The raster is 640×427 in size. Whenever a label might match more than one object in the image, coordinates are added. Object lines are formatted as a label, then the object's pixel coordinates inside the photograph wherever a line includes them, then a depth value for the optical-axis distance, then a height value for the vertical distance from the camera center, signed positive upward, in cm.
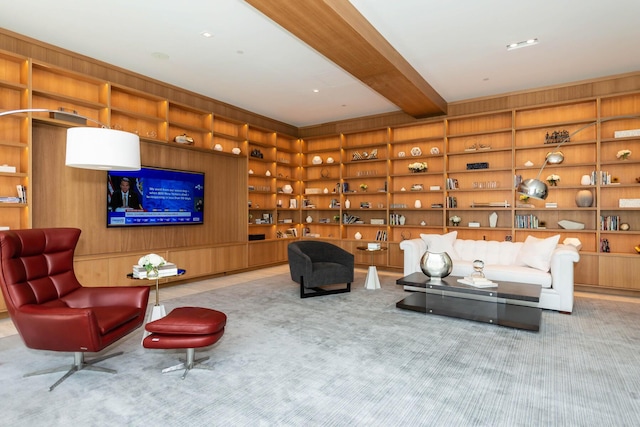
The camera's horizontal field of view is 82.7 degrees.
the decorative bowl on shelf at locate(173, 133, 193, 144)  611 +130
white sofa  434 -63
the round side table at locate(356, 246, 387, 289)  568 -102
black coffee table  378 -110
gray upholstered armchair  513 -75
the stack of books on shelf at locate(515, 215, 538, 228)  616 -11
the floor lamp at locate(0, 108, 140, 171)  287 +55
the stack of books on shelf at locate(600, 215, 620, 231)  557 -14
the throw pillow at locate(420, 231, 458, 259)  575 -44
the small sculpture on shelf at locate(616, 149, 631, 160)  548 +91
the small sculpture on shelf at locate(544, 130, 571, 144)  596 +129
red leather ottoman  261 -84
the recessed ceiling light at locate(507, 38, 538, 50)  436 +209
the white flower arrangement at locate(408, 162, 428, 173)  723 +96
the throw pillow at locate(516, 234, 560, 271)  470 -51
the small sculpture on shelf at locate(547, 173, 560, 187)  602 +59
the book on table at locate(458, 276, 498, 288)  400 -76
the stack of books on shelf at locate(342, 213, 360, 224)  815 -9
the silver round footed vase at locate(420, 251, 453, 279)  432 -60
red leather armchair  244 -65
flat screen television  547 +31
